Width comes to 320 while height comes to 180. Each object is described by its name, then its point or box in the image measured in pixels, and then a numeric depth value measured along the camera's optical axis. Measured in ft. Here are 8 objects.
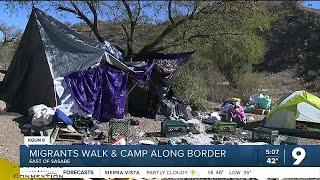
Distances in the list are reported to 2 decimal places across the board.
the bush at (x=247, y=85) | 72.49
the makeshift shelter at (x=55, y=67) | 43.62
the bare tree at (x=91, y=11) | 56.65
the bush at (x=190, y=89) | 55.77
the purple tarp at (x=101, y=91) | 43.89
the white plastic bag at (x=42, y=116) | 37.96
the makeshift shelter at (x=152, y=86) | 48.19
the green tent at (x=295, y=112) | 41.24
